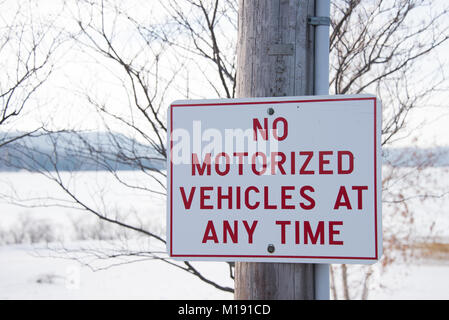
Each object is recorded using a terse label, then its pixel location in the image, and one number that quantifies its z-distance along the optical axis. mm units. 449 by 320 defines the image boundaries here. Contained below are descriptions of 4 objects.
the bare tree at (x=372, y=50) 5000
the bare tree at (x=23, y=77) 4766
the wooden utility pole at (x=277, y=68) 1682
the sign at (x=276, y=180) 1605
